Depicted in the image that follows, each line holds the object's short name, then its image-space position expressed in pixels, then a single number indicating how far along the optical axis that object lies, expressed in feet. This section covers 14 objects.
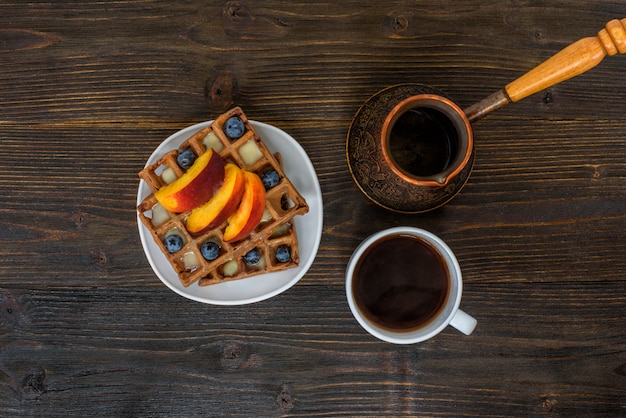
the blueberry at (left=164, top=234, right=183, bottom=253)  2.90
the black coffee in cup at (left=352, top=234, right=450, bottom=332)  3.15
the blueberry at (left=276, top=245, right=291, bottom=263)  3.05
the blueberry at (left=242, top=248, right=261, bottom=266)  3.03
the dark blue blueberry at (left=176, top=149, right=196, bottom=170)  2.87
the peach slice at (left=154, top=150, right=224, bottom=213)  2.68
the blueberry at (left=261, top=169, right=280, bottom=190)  2.87
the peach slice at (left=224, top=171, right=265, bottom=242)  2.72
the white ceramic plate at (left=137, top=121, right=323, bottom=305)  3.06
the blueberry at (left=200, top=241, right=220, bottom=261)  2.86
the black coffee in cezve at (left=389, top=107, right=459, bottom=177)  2.89
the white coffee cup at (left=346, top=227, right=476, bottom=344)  2.94
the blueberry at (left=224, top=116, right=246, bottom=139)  2.85
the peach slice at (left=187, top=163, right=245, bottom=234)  2.70
